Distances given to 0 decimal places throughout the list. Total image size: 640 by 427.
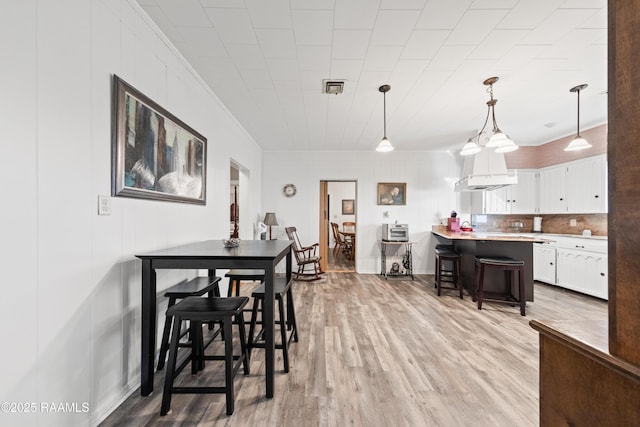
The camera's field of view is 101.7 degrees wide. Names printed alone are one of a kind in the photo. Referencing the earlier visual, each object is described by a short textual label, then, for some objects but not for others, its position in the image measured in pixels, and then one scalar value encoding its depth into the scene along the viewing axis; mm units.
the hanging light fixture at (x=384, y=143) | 2863
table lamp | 5125
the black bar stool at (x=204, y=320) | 1502
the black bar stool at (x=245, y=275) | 2209
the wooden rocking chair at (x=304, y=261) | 4770
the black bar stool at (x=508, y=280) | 3238
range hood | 3904
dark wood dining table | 1639
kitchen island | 3461
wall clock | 5477
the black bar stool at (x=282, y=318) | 1927
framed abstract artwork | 1586
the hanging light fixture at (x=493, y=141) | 2761
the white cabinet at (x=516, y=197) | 4977
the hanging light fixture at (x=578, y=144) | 3154
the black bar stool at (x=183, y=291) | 1839
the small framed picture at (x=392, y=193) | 5453
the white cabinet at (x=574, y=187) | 3969
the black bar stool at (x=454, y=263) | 3916
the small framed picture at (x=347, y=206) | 9391
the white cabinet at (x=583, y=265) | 3594
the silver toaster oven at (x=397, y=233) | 5148
